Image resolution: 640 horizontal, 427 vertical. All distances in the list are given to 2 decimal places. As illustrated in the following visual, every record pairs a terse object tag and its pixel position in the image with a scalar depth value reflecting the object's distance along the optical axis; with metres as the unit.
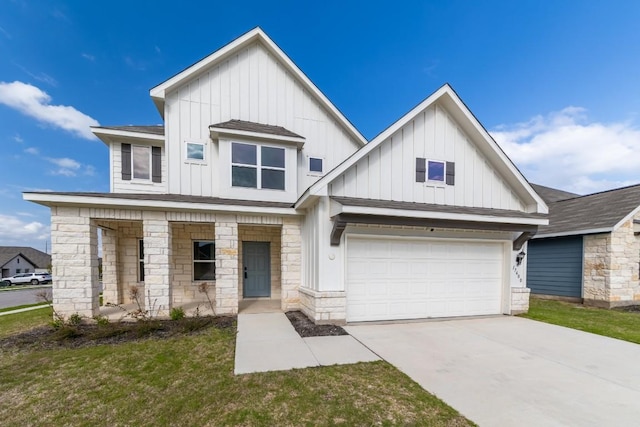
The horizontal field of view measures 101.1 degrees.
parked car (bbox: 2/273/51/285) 33.25
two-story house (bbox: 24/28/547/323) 7.31
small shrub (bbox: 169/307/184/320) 7.56
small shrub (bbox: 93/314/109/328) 6.86
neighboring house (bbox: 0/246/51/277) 42.03
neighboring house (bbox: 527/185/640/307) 10.35
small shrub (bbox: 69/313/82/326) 6.95
